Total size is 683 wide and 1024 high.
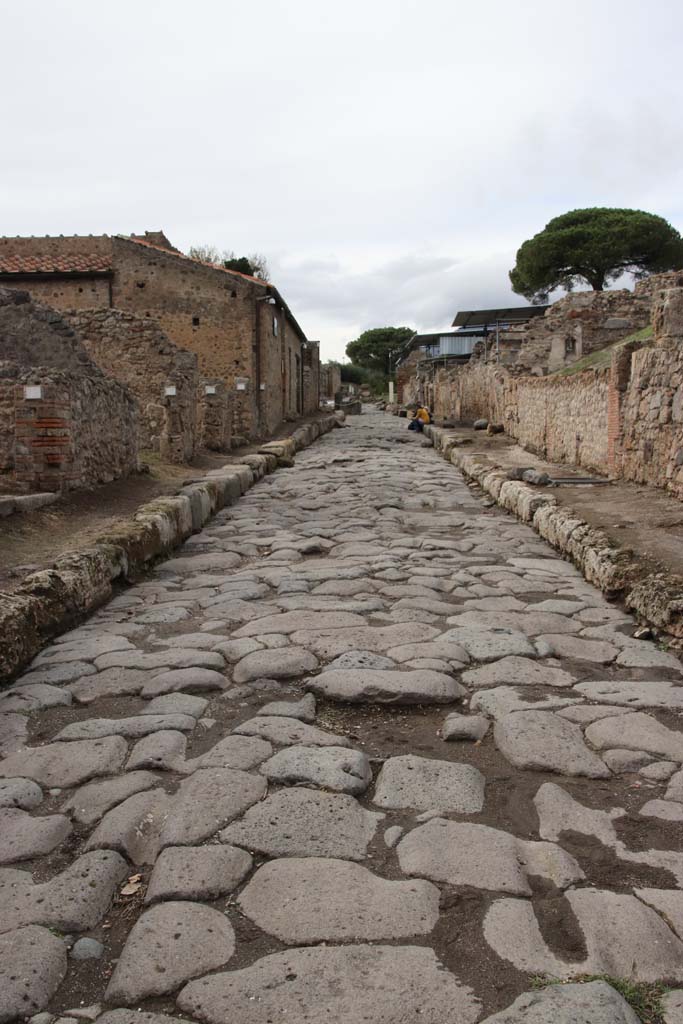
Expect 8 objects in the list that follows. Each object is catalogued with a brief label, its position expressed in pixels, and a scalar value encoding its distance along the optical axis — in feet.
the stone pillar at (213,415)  48.83
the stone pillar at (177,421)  39.34
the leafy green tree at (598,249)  118.83
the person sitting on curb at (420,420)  82.70
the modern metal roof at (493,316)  134.16
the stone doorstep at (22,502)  21.13
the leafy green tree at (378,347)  256.73
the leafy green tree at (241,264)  125.08
